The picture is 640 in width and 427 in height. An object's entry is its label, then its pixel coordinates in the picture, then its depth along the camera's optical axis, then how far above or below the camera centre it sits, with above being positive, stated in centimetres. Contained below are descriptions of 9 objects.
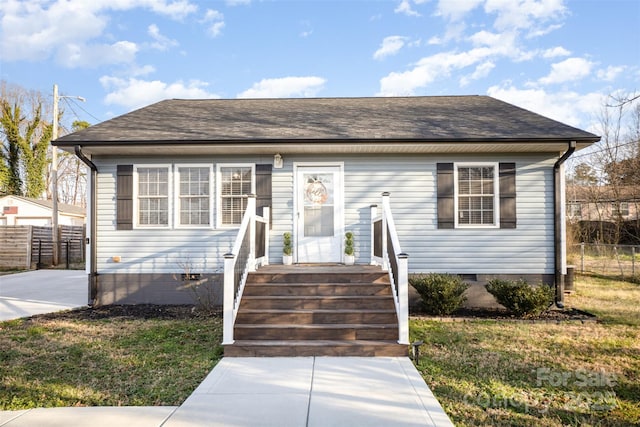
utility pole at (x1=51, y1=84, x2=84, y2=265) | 1412 +70
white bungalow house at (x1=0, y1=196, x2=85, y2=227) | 2144 +78
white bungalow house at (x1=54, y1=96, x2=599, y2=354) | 722 +40
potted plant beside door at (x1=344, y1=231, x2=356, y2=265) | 703 -48
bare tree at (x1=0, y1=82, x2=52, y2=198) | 2248 +500
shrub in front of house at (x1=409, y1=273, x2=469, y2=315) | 639 -116
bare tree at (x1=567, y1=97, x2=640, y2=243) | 1596 +222
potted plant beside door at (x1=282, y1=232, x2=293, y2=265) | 708 -50
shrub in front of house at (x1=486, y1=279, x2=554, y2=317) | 624 -122
